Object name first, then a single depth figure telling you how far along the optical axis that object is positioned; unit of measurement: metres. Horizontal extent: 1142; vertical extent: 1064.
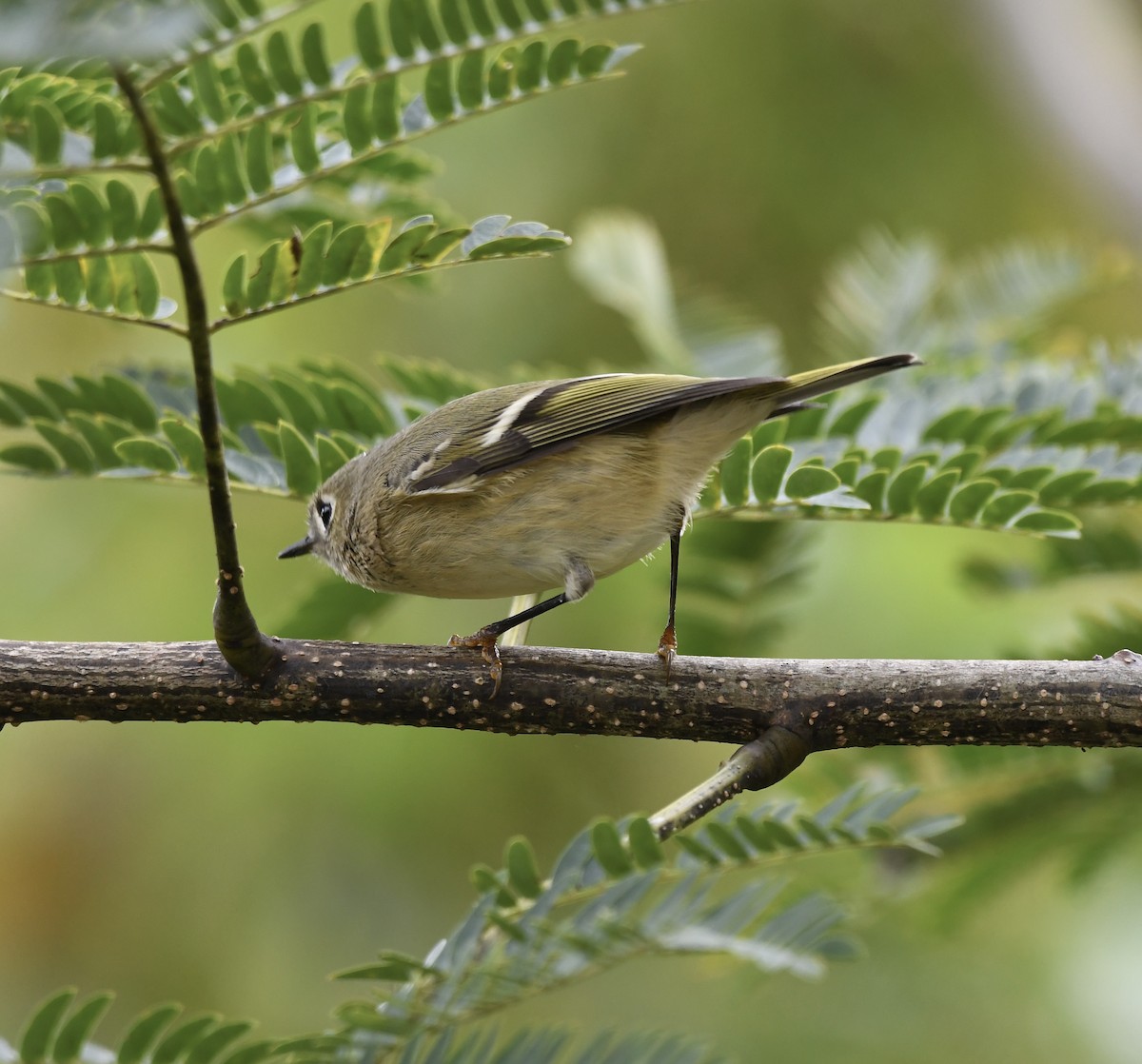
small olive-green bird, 6.47
